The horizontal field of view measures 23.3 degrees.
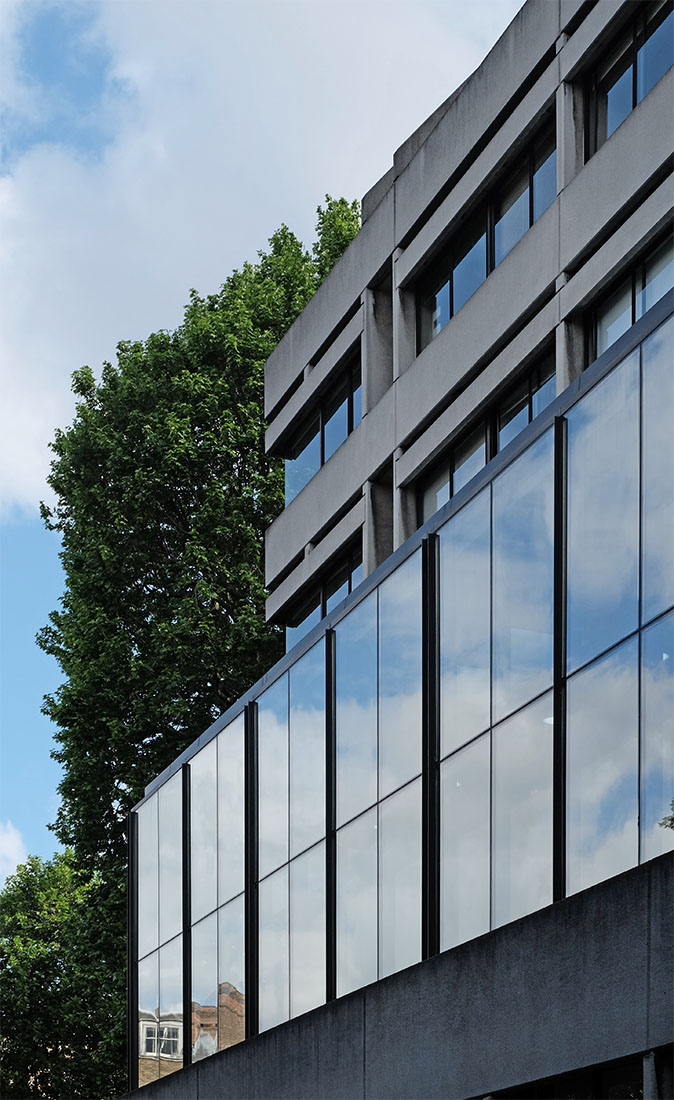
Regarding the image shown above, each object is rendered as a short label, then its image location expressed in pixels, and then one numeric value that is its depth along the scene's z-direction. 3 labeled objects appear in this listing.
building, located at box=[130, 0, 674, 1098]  14.36
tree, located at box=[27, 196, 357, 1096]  38.50
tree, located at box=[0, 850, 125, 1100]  37.72
